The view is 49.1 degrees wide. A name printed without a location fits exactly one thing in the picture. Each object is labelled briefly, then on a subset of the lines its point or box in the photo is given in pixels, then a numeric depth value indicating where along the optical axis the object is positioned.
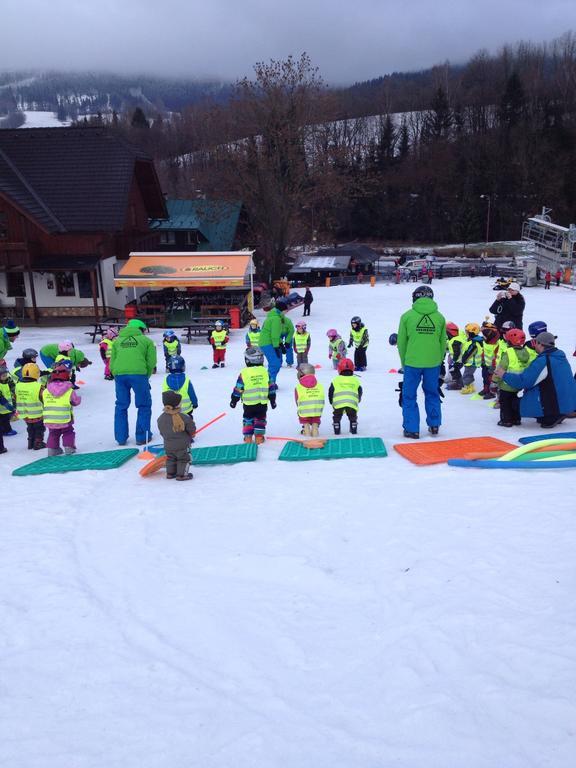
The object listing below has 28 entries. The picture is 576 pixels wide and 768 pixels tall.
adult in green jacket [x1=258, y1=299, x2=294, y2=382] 12.42
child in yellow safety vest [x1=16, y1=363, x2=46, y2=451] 8.91
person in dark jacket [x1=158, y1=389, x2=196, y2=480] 7.06
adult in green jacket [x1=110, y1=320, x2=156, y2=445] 8.58
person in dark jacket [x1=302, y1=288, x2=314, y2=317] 23.94
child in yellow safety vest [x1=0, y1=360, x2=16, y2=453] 9.70
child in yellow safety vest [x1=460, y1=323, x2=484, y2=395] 10.93
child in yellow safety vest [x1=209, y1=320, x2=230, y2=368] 14.84
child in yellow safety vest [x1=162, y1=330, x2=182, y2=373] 12.07
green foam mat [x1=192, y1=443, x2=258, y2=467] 7.59
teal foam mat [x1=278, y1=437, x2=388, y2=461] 7.34
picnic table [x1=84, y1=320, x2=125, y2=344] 20.92
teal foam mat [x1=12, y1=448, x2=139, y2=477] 7.75
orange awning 22.98
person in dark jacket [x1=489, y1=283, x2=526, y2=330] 11.14
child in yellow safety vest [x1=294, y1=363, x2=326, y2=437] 8.25
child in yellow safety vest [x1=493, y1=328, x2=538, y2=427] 8.24
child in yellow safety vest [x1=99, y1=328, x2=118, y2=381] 14.32
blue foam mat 6.48
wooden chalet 23.97
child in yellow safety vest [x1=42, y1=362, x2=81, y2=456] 8.47
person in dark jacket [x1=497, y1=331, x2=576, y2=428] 7.94
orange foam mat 6.99
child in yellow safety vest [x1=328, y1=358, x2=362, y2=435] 8.41
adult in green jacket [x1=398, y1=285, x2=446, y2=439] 7.66
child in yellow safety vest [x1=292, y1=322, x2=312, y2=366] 13.44
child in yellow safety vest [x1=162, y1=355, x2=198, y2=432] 8.38
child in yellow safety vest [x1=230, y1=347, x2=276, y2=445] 8.26
